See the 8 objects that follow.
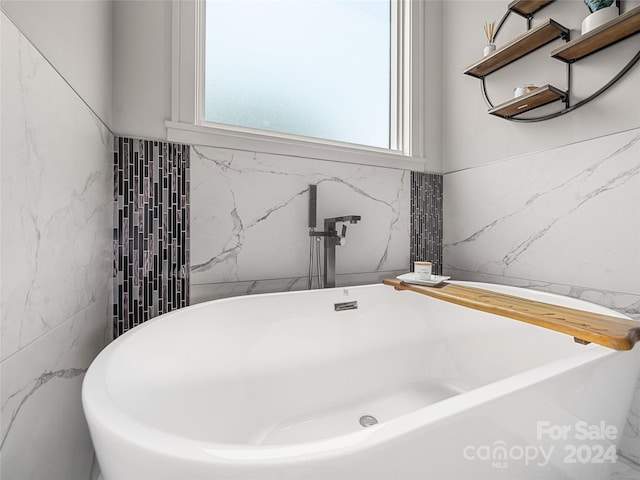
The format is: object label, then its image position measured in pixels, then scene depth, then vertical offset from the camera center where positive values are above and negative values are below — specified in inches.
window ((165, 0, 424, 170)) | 57.0 +35.2
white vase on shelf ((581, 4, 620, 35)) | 47.5 +34.4
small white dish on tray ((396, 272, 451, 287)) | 58.9 -7.5
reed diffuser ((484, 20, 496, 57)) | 64.7 +43.8
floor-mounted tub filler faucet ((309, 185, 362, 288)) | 60.1 +0.4
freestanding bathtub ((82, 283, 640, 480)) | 16.6 -14.2
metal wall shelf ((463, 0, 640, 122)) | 47.0 +31.5
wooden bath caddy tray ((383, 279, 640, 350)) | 31.0 -9.4
